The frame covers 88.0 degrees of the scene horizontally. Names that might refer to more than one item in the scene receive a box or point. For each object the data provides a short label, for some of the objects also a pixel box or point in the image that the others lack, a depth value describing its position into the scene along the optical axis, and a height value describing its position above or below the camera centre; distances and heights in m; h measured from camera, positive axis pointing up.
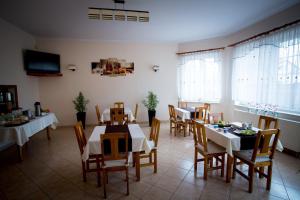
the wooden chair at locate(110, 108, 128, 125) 3.87 -0.67
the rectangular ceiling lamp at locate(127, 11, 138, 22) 3.00 +1.44
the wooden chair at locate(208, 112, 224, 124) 3.03 -0.60
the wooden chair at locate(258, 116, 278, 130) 2.78 -0.56
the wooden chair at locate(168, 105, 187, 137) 4.65 -0.97
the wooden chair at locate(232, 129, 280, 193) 2.07 -0.95
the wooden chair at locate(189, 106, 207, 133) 4.49 -0.73
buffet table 2.88 -0.83
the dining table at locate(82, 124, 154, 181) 2.20 -0.79
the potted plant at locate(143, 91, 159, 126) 5.74 -0.59
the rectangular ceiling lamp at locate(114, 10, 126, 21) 2.93 +1.42
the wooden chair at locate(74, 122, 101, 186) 2.32 -0.90
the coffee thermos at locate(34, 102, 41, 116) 3.92 -0.52
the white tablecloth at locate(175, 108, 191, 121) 4.49 -0.75
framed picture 5.77 +0.83
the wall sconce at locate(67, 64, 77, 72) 5.49 +0.79
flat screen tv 4.71 +0.85
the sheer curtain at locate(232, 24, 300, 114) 3.21 +0.43
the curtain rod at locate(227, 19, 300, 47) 3.12 +1.34
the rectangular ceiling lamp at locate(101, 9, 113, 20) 2.92 +1.42
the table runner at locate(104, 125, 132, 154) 2.20 -0.72
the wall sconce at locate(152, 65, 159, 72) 6.07 +0.82
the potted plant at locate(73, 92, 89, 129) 5.36 -0.65
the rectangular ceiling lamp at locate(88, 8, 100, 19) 2.86 +1.41
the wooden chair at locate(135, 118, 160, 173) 2.64 -0.92
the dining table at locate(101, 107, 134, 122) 4.59 -0.79
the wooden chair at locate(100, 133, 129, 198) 1.99 -0.93
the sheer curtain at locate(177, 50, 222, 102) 5.45 +0.46
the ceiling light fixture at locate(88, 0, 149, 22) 2.90 +1.44
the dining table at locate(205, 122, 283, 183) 2.23 -0.78
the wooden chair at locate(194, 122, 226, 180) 2.43 -0.99
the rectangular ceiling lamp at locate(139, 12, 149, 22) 3.06 +1.45
